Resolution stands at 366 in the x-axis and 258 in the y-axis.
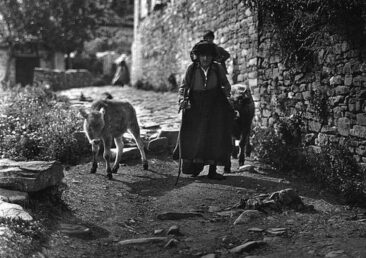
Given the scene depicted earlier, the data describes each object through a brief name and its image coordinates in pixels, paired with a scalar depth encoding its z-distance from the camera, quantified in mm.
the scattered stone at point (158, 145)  8906
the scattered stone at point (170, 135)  9133
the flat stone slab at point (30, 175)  5246
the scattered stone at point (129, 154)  8344
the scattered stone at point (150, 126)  10435
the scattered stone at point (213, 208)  5773
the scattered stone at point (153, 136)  9358
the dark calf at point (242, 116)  7988
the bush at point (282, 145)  7945
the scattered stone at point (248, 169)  7793
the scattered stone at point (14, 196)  5039
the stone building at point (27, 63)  30375
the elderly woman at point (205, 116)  7086
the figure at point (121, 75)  24391
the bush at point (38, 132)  8148
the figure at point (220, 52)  8508
